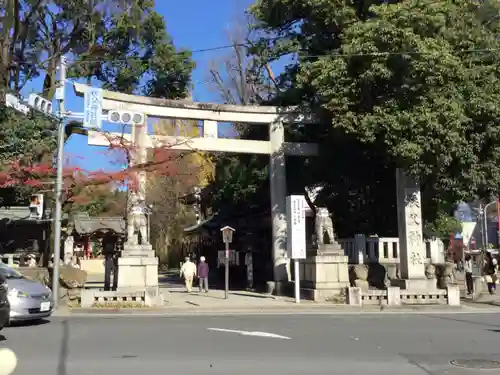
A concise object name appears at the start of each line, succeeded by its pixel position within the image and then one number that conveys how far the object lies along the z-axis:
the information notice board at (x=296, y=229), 19.73
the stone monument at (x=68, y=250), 29.52
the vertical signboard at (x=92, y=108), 19.12
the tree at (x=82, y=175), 19.86
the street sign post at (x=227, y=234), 22.11
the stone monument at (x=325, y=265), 19.98
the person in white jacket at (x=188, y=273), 24.38
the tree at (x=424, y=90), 17.62
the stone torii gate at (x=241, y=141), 21.00
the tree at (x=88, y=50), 22.38
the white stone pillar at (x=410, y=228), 20.77
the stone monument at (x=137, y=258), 19.09
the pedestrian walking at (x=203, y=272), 24.16
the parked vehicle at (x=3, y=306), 9.30
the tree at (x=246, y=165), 26.94
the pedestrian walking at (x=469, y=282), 22.11
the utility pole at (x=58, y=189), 17.34
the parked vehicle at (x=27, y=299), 11.88
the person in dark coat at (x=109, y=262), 20.73
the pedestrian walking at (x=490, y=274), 21.50
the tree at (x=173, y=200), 42.38
